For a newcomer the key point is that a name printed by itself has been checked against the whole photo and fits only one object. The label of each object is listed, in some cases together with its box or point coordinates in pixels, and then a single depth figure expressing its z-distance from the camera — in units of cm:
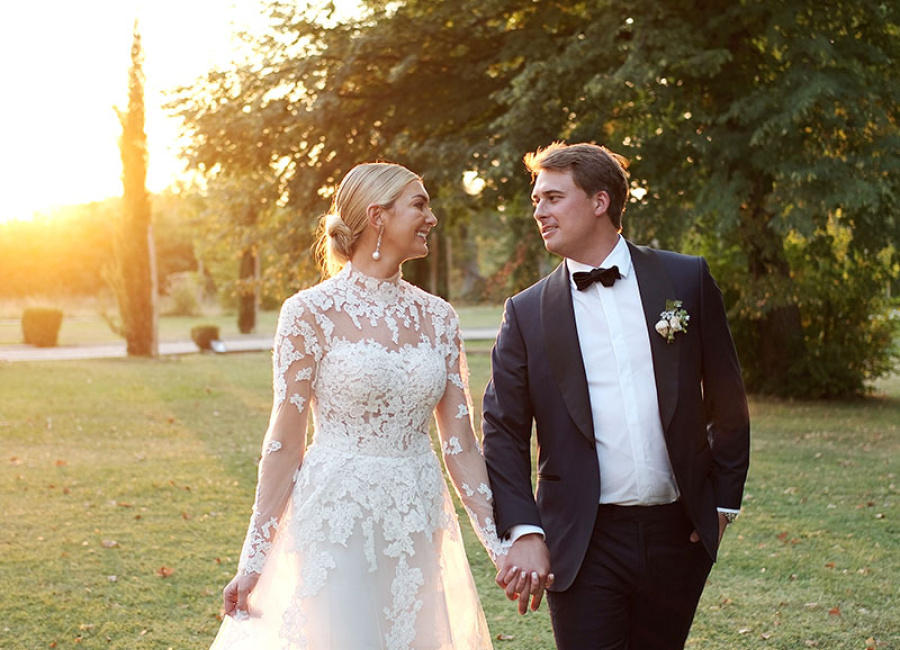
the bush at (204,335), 2973
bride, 361
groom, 323
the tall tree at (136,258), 2638
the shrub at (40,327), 3125
